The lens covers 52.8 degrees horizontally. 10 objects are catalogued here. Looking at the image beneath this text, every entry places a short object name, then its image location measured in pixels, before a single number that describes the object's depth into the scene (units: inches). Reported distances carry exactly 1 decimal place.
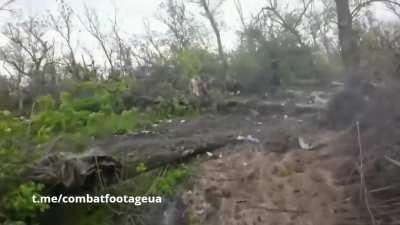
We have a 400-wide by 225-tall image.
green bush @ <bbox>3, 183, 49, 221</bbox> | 153.8
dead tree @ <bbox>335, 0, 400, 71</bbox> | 335.9
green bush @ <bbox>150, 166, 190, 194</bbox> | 183.0
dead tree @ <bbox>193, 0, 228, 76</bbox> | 787.5
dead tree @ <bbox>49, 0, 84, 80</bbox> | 866.1
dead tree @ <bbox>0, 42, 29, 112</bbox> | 807.7
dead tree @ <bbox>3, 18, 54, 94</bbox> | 816.6
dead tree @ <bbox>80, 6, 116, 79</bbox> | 821.5
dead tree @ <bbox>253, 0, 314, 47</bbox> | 441.7
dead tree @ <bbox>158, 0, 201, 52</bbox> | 725.9
